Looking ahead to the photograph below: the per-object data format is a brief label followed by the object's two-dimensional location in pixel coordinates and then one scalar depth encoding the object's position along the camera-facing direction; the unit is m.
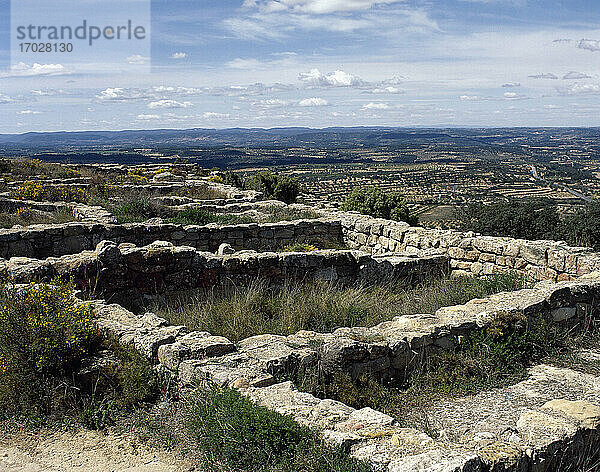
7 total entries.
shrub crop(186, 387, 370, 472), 3.37
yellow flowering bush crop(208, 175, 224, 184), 24.35
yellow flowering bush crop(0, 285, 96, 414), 4.50
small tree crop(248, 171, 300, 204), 23.09
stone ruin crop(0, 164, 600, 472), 3.64
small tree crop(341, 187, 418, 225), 20.48
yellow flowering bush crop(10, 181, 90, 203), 15.75
